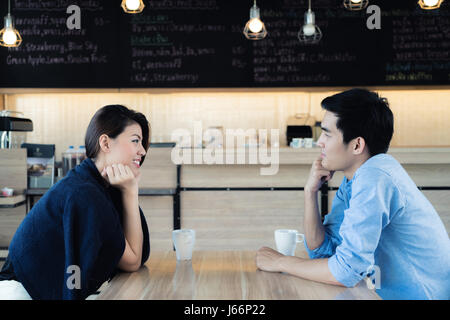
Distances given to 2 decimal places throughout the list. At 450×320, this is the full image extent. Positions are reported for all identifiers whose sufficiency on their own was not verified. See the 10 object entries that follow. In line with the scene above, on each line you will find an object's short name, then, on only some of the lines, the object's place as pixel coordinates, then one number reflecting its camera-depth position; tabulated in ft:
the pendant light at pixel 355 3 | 9.90
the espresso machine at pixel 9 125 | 10.14
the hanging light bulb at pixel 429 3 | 10.02
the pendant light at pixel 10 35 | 10.35
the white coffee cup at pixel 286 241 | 4.41
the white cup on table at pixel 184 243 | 4.21
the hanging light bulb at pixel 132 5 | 9.50
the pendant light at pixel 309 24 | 10.89
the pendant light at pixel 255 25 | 10.74
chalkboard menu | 14.30
